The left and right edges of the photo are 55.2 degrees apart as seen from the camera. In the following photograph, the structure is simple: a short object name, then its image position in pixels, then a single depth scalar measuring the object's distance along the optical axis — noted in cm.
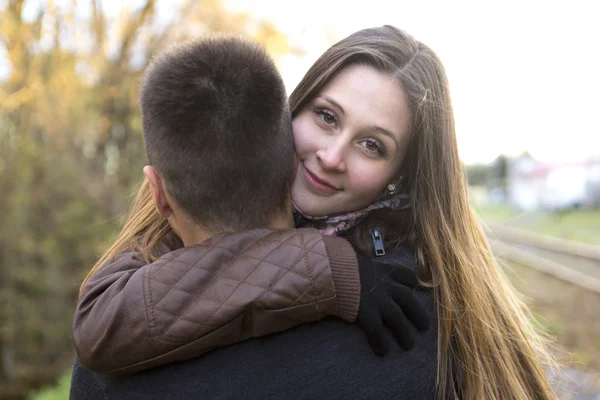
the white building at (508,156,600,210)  3031
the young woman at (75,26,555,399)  191
